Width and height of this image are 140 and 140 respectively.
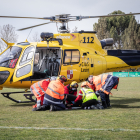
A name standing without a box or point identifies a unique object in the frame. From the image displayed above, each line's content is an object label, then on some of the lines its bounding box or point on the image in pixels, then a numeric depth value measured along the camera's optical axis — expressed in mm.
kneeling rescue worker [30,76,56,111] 18059
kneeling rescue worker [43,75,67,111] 16859
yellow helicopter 21370
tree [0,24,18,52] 76500
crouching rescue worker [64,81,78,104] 18806
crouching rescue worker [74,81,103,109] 17375
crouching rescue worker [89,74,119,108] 18328
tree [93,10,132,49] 125437
